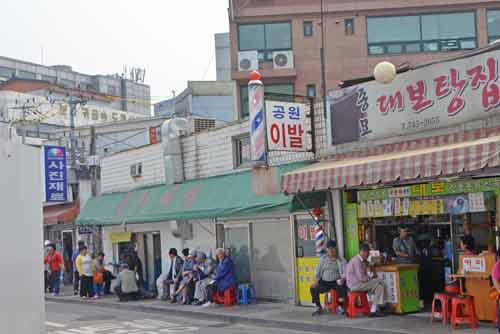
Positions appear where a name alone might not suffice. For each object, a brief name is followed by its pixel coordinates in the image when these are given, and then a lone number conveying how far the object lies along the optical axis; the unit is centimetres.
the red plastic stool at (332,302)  1485
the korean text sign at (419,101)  1237
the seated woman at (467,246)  1241
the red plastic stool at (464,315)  1196
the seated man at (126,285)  2089
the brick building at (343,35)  3425
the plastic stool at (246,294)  1786
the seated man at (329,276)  1466
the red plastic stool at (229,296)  1786
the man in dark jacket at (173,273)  1974
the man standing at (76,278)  2391
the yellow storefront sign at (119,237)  2350
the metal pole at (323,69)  3222
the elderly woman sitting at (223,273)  1772
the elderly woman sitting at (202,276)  1850
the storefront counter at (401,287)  1394
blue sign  2391
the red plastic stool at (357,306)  1412
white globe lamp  1370
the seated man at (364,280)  1391
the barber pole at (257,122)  1515
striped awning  1079
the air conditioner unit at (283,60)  3484
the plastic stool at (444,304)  1236
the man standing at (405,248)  1459
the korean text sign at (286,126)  1526
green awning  1658
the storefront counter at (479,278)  1207
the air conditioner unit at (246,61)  3425
